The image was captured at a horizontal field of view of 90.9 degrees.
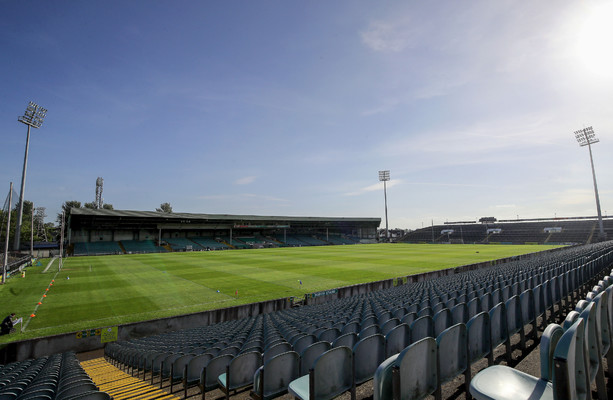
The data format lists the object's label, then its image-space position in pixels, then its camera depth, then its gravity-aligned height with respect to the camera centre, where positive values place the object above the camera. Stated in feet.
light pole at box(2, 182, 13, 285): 79.52 -7.78
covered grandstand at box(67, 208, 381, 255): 197.88 +0.12
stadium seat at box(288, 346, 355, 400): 9.27 -4.77
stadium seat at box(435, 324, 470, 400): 9.24 -4.10
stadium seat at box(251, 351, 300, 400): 11.68 -5.76
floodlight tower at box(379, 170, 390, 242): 305.53 +53.66
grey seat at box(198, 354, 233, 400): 16.25 -7.65
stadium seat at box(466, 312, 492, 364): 11.12 -4.18
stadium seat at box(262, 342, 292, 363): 14.78 -5.87
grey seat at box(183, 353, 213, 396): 18.61 -8.49
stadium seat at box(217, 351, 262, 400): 14.19 -6.73
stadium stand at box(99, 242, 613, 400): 8.81 -5.02
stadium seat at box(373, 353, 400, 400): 7.41 -3.83
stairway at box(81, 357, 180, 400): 21.15 -12.73
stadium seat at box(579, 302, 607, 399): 7.61 -3.17
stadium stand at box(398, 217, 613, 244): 239.09 -4.29
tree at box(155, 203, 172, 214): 414.58 +33.93
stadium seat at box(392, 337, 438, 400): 7.66 -3.84
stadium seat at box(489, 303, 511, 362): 12.60 -4.26
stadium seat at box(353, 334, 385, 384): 11.02 -4.75
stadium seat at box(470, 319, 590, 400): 5.55 -3.25
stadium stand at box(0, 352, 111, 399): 12.38 -8.06
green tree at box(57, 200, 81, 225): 358.02 +35.44
